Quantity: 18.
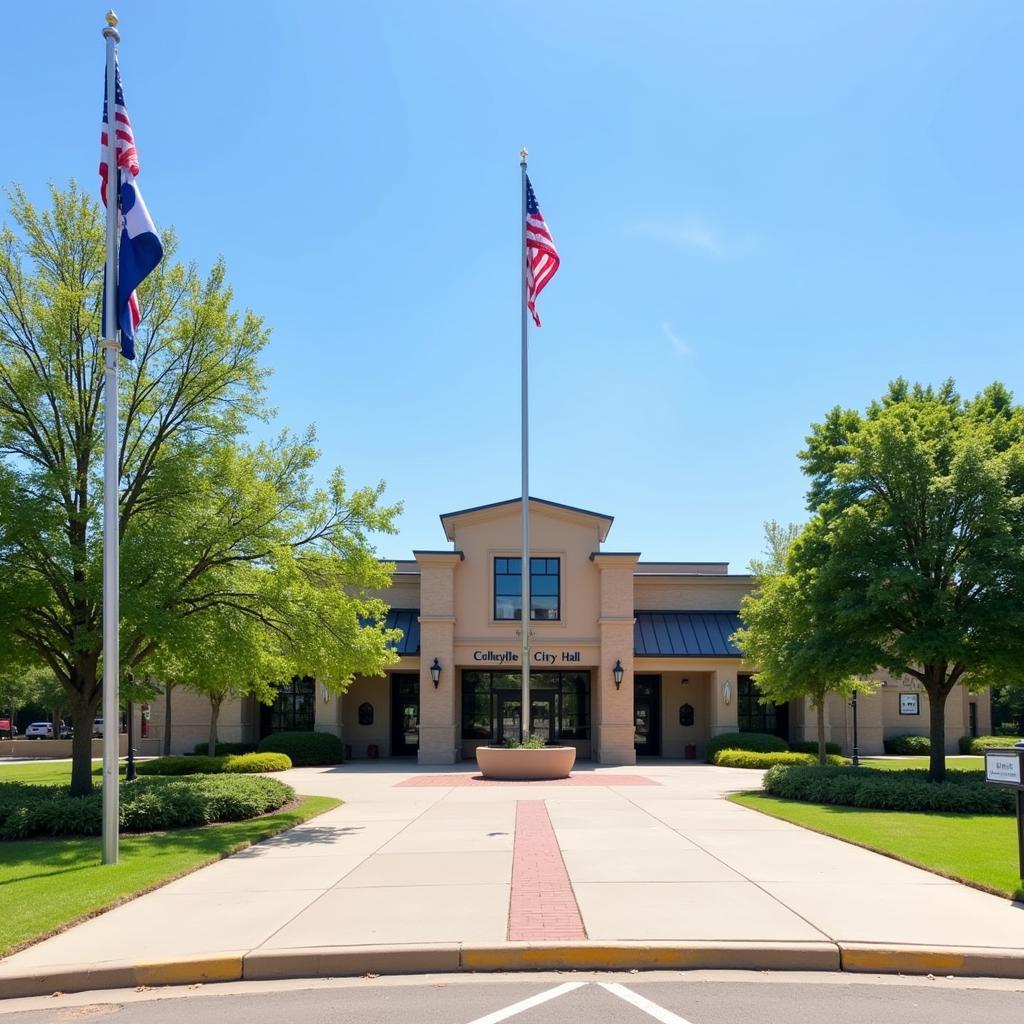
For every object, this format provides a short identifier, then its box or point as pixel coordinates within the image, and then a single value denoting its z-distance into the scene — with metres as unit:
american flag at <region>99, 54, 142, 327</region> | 12.20
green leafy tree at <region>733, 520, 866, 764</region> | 20.09
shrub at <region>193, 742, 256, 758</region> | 32.62
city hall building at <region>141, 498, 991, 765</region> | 32.38
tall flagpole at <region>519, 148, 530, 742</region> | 24.52
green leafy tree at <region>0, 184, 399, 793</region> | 15.80
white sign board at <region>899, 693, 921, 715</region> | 37.28
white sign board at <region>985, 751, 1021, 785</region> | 10.22
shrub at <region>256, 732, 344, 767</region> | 31.41
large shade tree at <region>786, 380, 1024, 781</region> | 18.69
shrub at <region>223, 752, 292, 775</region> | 28.12
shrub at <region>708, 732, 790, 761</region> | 31.73
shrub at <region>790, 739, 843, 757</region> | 33.41
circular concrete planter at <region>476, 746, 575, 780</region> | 24.64
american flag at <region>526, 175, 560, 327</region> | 23.84
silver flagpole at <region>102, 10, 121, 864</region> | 11.60
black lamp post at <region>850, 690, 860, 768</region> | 28.47
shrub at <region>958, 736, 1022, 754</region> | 35.09
